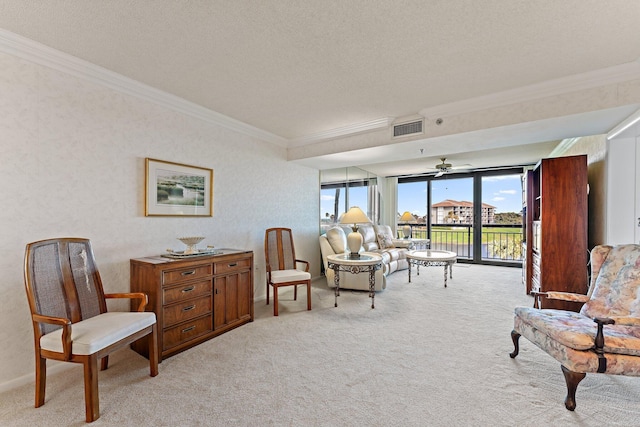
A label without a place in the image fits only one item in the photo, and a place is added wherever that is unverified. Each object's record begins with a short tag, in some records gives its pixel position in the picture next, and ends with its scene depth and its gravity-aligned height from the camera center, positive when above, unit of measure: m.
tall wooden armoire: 3.50 -0.14
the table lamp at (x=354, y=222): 4.06 -0.09
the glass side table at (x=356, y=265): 3.86 -0.69
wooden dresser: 2.49 -0.79
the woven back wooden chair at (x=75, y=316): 1.74 -0.74
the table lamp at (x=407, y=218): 7.99 -0.06
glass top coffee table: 4.74 -0.72
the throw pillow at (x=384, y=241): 6.37 -0.58
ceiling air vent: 3.49 +1.11
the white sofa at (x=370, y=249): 4.61 -0.69
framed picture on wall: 2.91 +0.29
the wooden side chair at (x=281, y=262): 3.61 -0.69
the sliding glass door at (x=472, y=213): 7.00 +0.08
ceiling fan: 5.68 +1.01
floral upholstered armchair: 1.81 -0.80
